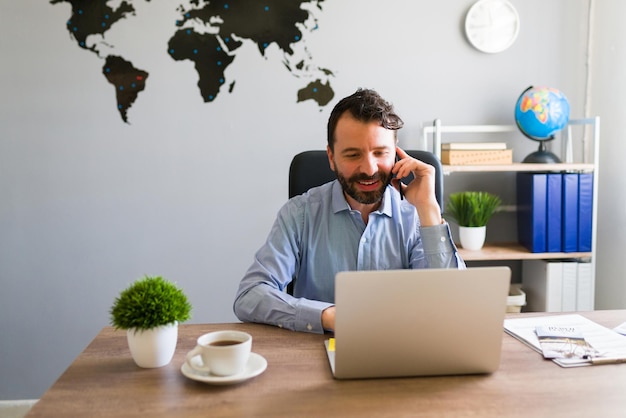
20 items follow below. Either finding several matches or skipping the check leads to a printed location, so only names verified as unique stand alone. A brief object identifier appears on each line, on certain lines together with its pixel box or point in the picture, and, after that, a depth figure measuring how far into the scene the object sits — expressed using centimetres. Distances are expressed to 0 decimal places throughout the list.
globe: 248
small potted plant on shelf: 255
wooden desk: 96
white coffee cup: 105
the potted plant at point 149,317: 111
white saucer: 103
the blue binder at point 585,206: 248
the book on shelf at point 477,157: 249
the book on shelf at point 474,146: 250
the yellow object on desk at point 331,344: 122
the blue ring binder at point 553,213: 248
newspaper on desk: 118
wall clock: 269
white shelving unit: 248
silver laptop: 102
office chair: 178
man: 157
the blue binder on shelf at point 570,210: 248
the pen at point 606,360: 116
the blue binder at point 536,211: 248
